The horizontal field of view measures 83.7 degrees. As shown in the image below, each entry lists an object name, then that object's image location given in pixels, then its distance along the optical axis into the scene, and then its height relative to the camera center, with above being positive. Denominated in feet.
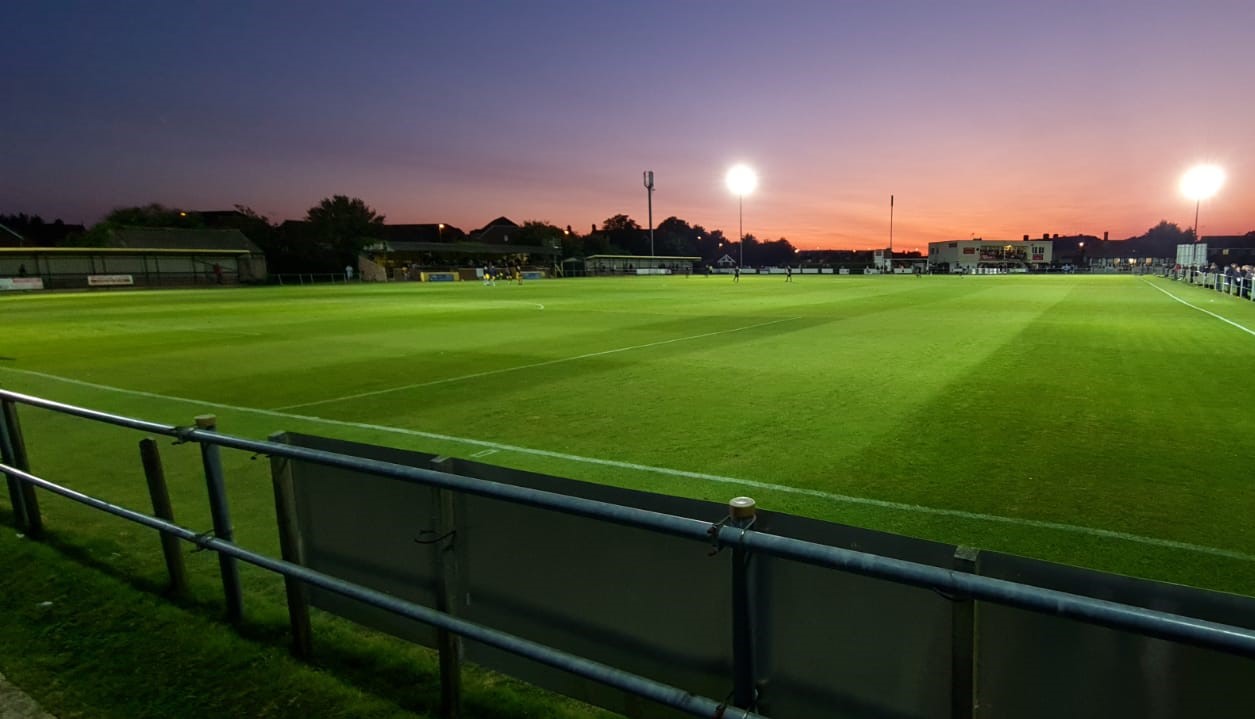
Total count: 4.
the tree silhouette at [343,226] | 310.29 +21.38
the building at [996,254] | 394.93 -3.78
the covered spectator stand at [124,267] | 199.21 +4.02
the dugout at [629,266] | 377.09 -2.60
